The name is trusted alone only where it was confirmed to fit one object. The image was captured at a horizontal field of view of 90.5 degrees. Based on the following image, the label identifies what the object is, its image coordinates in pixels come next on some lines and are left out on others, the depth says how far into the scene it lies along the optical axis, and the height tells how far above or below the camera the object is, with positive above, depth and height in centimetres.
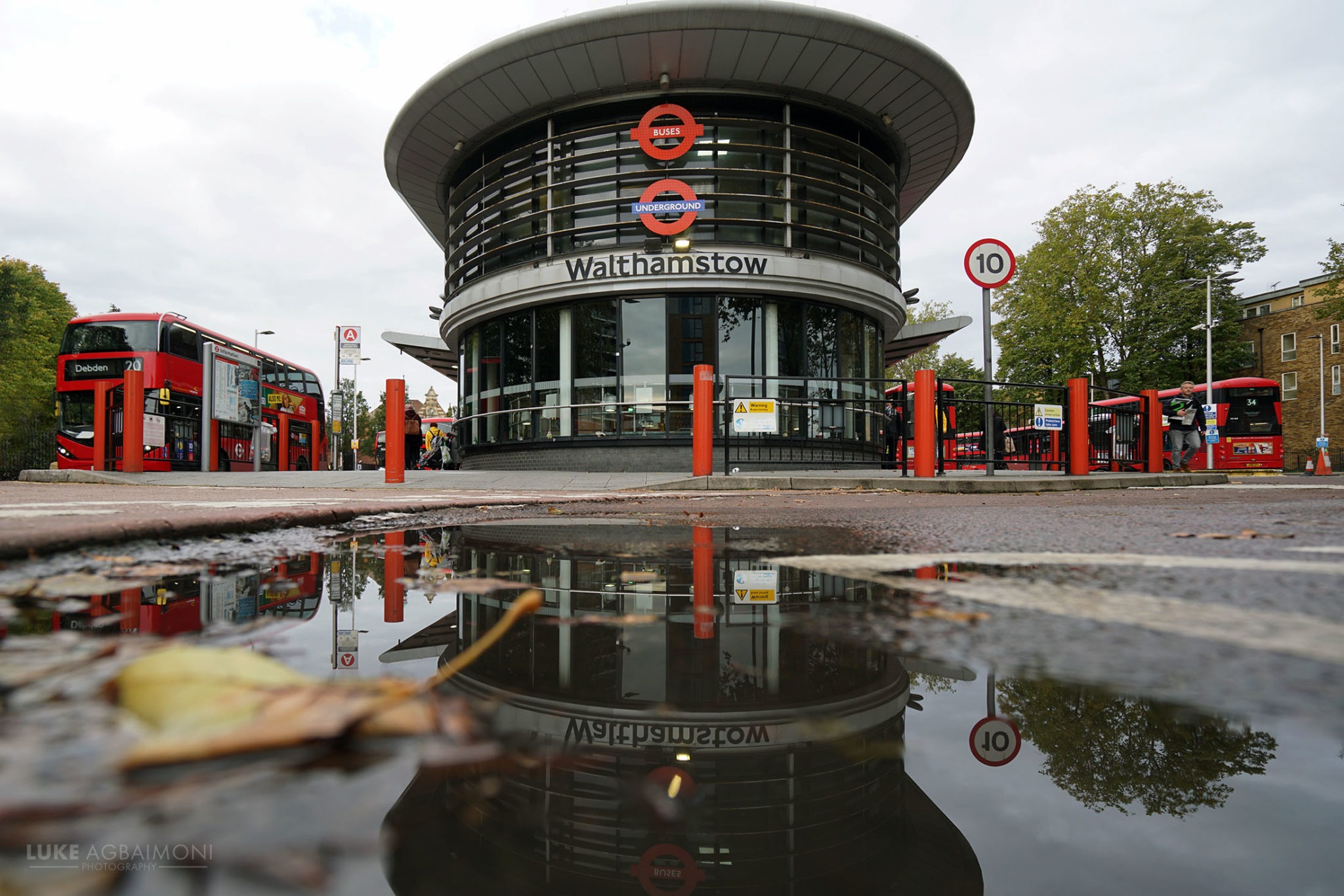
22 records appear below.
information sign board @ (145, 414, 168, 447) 1329 +67
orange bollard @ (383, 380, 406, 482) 1022 +42
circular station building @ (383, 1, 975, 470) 1368 +548
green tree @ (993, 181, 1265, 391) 2961 +810
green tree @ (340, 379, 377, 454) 5834 +421
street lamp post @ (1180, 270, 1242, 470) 2256 +567
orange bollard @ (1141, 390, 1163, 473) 1170 +54
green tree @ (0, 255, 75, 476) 2450 +483
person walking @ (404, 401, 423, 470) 1702 +65
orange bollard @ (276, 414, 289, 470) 2133 +68
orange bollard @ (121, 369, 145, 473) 1274 +77
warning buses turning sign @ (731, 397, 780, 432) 955 +66
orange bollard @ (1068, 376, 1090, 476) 1020 +47
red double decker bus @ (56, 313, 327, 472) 1546 +220
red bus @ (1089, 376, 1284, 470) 2245 +121
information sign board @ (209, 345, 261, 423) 1675 +201
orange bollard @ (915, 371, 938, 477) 934 +44
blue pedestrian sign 1013 +65
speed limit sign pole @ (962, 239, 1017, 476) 862 +255
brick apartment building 3725 +606
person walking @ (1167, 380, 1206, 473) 1508 +68
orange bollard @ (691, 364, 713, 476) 940 +57
